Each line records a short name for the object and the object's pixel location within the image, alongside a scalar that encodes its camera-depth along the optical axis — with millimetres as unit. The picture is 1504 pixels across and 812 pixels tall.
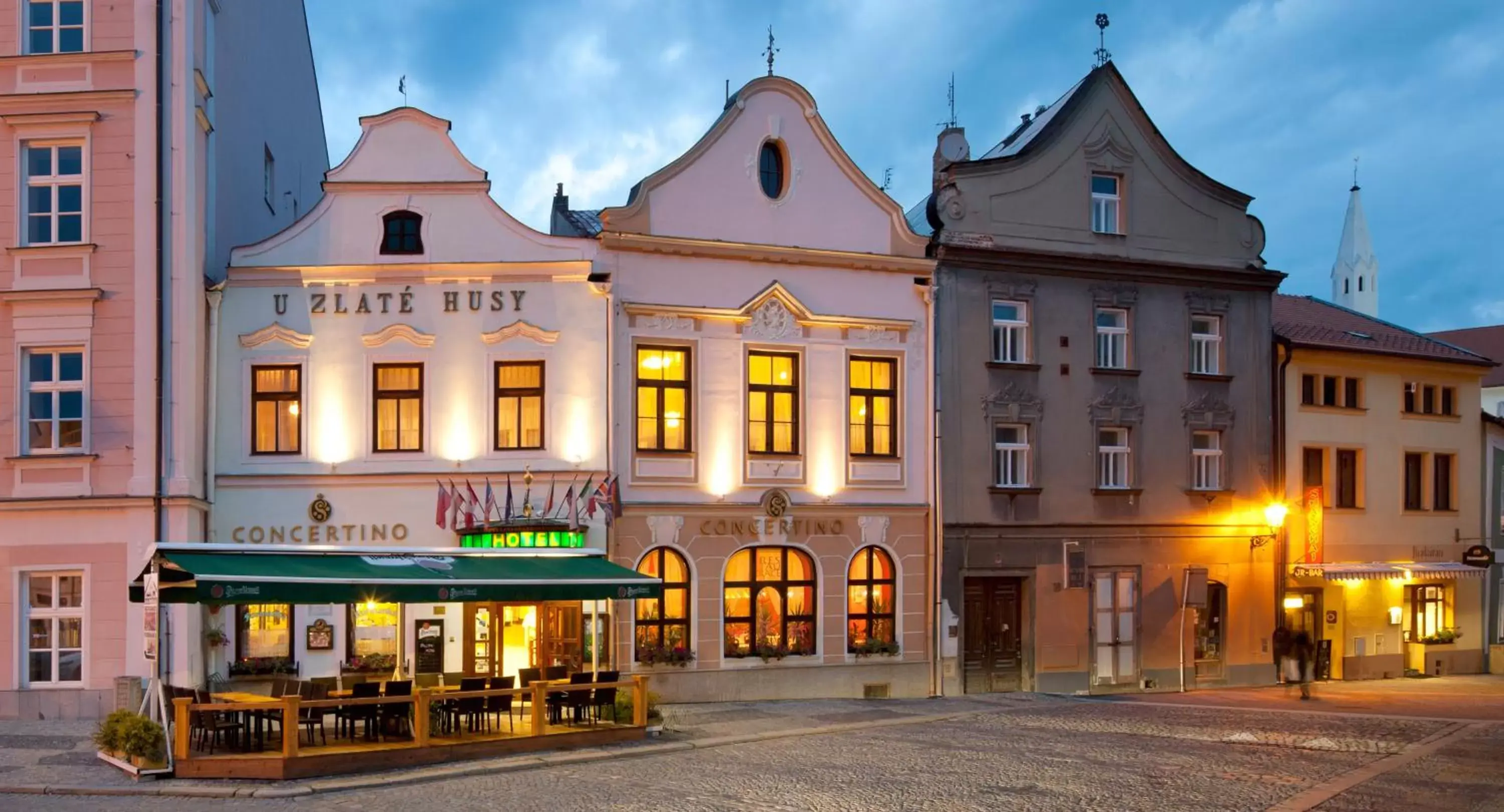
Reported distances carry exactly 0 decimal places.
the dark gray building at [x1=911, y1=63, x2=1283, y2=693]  28906
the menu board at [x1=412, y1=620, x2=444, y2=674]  24781
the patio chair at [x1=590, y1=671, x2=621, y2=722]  20544
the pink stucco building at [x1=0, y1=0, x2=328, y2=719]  22938
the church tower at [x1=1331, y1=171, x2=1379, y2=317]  100375
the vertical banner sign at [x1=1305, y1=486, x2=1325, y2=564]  32562
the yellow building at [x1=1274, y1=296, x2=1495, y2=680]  32844
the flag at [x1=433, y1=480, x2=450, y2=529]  24344
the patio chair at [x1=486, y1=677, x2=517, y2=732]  19547
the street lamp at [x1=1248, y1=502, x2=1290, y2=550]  31266
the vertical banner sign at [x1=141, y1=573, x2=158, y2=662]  16500
